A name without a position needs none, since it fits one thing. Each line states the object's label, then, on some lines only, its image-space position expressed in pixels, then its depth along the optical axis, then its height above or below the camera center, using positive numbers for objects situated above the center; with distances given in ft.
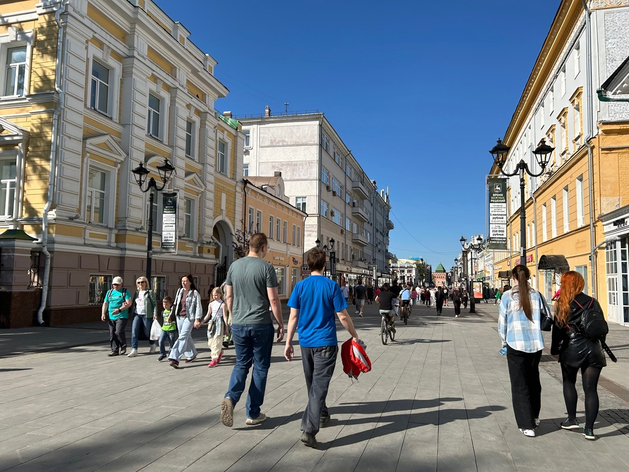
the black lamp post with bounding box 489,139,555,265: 39.87 +10.60
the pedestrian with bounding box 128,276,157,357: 33.53 -2.42
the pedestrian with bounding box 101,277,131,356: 33.35 -2.55
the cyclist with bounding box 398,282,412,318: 67.86 -2.41
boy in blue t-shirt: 14.90 -1.41
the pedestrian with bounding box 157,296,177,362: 31.71 -3.32
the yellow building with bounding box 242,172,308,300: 104.26 +13.24
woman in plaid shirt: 16.19 -2.15
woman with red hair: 15.83 -2.10
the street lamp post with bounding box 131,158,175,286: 48.57 +9.22
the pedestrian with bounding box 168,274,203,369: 29.01 -2.39
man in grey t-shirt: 16.38 -1.54
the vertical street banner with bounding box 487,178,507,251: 51.26 +7.58
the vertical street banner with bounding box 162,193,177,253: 54.95 +5.70
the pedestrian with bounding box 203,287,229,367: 30.19 -2.83
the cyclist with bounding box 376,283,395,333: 43.16 -1.98
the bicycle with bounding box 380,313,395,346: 42.73 -4.11
